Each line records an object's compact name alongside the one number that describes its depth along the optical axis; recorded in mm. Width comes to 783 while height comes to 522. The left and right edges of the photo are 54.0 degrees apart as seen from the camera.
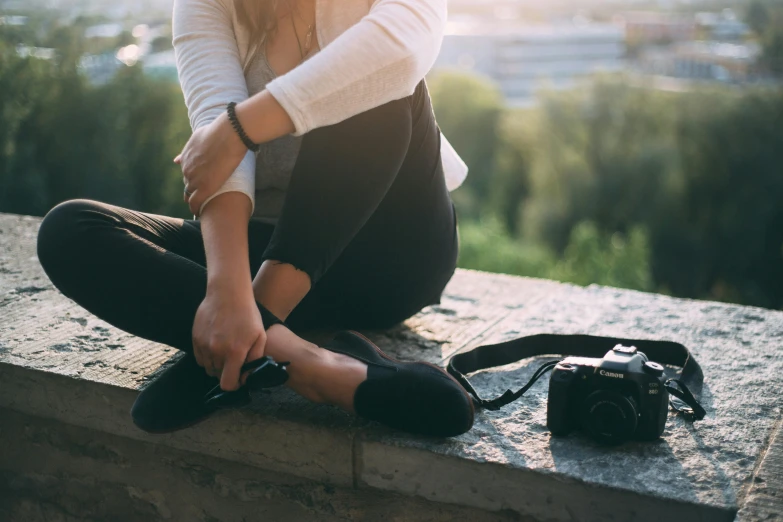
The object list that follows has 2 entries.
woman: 1029
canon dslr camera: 990
